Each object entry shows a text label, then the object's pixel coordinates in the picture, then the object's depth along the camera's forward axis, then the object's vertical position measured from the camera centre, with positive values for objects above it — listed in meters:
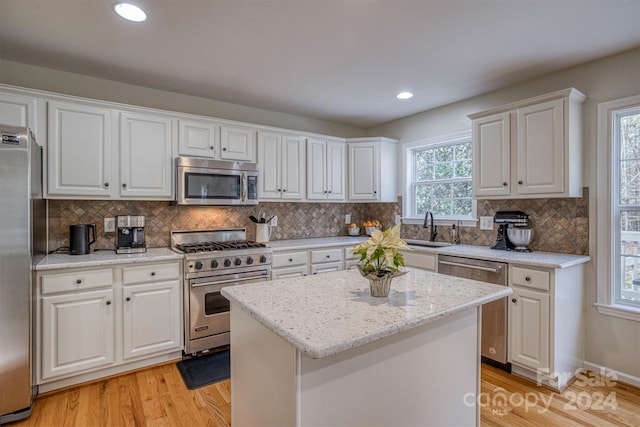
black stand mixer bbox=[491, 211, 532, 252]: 2.87 -0.18
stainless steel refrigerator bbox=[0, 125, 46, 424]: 1.96 -0.37
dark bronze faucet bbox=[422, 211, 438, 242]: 3.75 -0.18
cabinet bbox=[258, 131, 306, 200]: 3.54 +0.50
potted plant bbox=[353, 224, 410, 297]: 1.42 -0.21
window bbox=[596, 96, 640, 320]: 2.47 +0.03
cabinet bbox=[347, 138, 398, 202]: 4.12 +0.54
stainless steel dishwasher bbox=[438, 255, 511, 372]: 2.64 -0.86
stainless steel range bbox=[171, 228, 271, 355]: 2.81 -0.61
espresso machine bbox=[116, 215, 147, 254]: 2.78 -0.20
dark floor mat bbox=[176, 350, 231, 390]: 2.50 -1.29
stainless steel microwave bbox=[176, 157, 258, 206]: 3.00 +0.28
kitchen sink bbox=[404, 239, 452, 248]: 3.55 -0.37
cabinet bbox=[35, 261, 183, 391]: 2.27 -0.83
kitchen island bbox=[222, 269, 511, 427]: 1.10 -0.56
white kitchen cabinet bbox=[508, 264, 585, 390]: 2.38 -0.85
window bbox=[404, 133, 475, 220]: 3.60 +0.38
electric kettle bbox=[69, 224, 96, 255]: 2.60 -0.23
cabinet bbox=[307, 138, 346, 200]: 3.90 +0.51
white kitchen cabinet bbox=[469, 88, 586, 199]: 2.52 +0.52
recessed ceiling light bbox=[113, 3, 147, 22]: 1.89 +1.18
